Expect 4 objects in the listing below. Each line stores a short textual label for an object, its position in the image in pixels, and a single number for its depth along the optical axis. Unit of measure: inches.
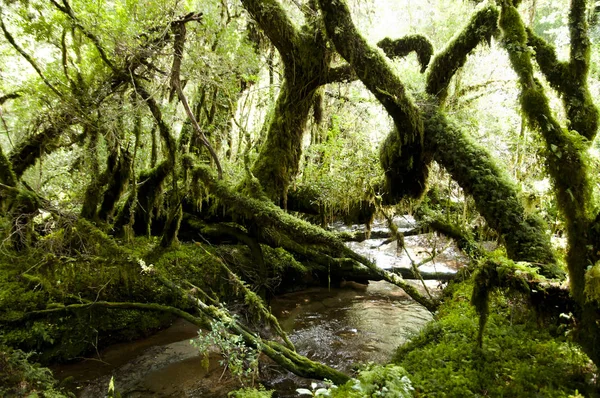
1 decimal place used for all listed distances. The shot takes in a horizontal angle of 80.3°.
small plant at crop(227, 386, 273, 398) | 170.6
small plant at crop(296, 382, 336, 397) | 127.1
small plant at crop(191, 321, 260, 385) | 196.5
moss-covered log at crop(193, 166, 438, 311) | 254.2
